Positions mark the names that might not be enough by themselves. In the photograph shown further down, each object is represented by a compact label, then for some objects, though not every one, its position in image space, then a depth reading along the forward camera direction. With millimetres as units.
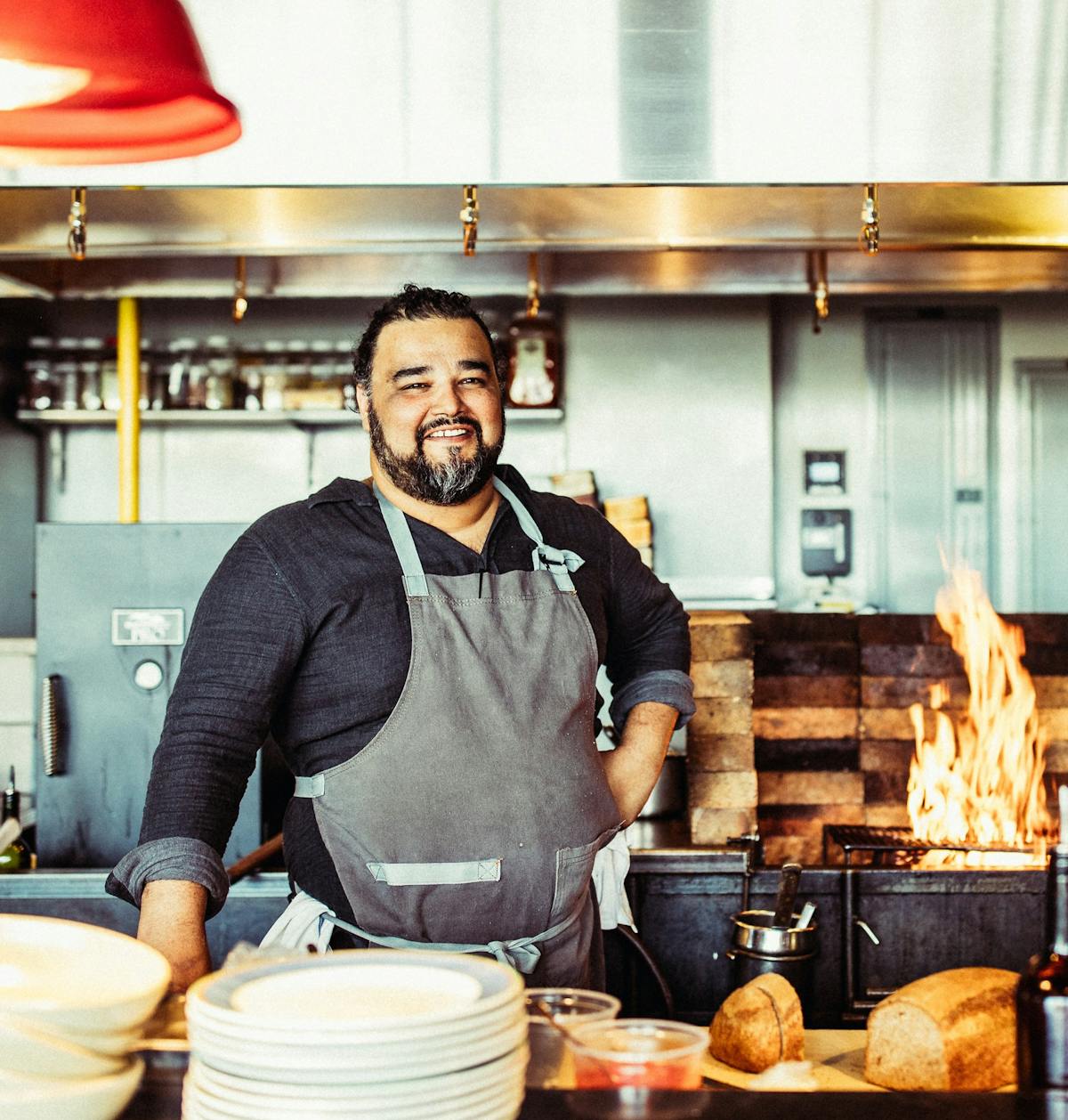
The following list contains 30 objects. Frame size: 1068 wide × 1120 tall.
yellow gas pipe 4859
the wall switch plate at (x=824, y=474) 5656
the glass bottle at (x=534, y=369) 4973
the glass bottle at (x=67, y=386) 5270
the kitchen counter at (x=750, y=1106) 877
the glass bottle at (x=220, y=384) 5219
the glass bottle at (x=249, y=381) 5223
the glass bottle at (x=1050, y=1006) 1021
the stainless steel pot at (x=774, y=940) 2025
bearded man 1644
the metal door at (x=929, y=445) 5660
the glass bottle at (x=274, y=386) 5211
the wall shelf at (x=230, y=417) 5180
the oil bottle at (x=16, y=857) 2473
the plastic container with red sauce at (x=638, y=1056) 892
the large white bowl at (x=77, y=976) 782
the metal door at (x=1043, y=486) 5664
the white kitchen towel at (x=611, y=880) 2215
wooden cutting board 1589
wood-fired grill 2453
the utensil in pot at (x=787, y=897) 2031
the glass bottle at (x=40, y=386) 5266
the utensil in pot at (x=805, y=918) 2023
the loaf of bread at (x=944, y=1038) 1533
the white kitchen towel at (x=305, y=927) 1707
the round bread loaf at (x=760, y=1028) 1645
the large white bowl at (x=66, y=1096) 774
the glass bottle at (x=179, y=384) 5238
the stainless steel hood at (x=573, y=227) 2975
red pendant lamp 941
